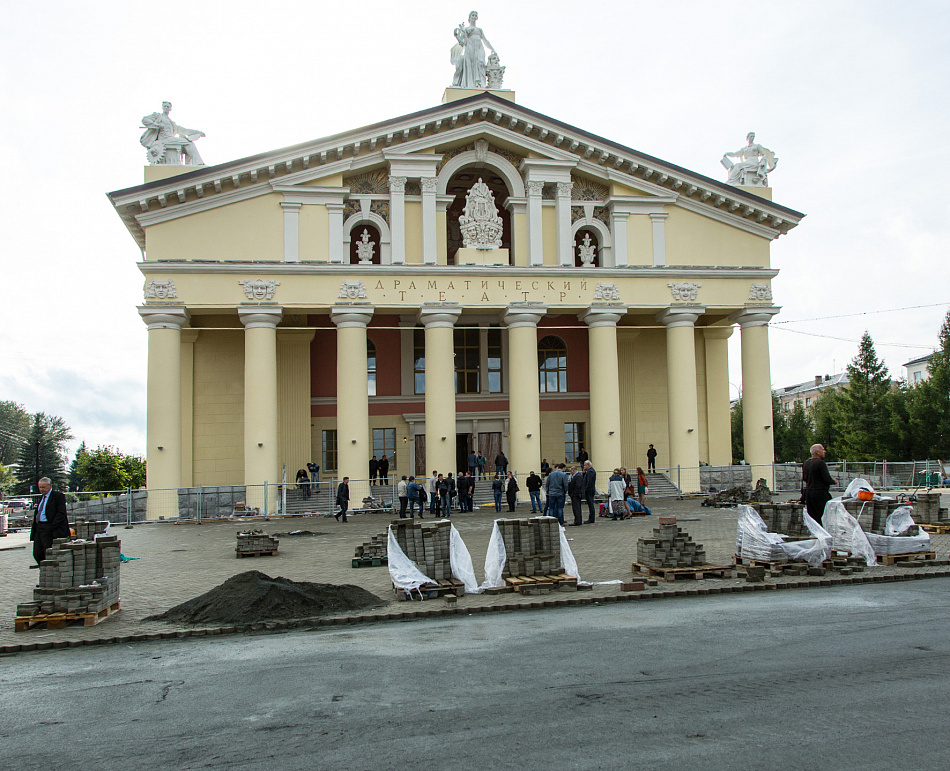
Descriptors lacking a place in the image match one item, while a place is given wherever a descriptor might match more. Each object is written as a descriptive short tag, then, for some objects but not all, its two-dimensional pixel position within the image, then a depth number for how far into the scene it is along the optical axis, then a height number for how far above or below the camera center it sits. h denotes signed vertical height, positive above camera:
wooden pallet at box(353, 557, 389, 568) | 15.03 -2.05
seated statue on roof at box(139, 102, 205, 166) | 30.67 +12.34
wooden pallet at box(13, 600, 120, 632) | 9.96 -2.02
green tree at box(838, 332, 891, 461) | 58.09 +2.56
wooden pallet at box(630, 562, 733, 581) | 12.20 -1.96
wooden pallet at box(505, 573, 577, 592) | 11.50 -1.93
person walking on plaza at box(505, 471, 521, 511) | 26.80 -1.38
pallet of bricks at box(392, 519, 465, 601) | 11.96 -1.42
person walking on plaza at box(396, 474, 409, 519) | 26.11 -1.42
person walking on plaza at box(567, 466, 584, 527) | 22.48 -1.22
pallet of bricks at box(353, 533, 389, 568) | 15.05 -1.92
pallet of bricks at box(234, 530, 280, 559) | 17.31 -1.96
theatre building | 30.02 +6.79
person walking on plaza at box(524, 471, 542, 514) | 26.83 -1.22
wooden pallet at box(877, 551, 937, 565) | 13.45 -1.96
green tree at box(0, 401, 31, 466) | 104.69 +4.09
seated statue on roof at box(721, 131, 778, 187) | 35.44 +12.55
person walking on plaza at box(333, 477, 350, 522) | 26.33 -1.42
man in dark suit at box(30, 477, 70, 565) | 13.48 -1.02
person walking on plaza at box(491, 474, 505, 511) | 27.53 -1.32
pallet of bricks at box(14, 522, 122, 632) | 10.10 -1.68
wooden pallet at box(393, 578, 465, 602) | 11.30 -1.99
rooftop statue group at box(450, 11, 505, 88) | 33.84 +16.73
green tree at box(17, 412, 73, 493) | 72.69 +0.05
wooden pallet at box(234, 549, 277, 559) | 17.29 -2.13
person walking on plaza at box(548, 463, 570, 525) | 21.28 -1.10
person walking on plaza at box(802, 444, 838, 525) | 13.60 -0.69
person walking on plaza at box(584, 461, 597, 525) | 22.77 -1.04
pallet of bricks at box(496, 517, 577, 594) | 12.16 -1.56
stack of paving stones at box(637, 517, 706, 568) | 12.70 -1.65
